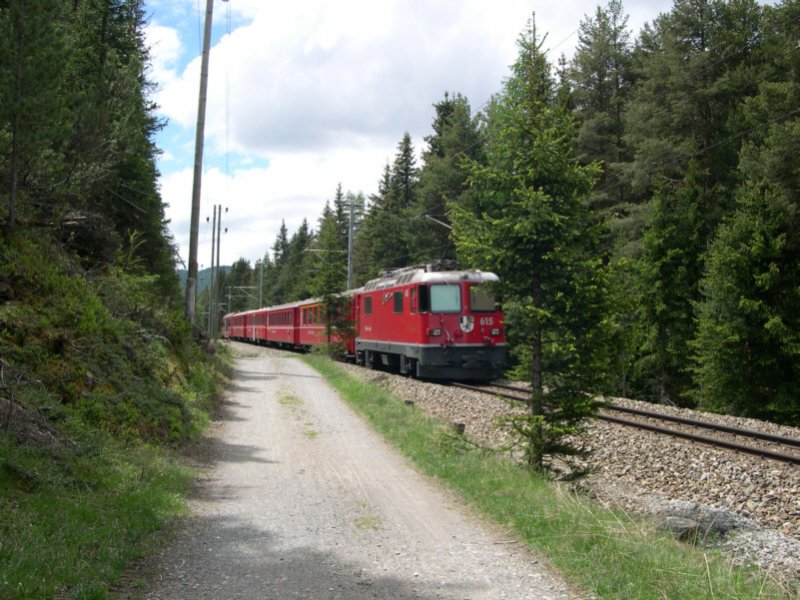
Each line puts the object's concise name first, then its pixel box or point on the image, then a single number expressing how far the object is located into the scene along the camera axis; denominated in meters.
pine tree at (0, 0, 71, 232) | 9.52
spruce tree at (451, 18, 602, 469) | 8.62
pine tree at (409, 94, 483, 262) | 46.44
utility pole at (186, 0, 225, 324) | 18.31
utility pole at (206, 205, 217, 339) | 45.78
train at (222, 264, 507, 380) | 19.42
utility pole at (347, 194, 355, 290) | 35.27
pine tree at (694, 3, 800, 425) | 23.45
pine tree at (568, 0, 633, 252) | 37.06
